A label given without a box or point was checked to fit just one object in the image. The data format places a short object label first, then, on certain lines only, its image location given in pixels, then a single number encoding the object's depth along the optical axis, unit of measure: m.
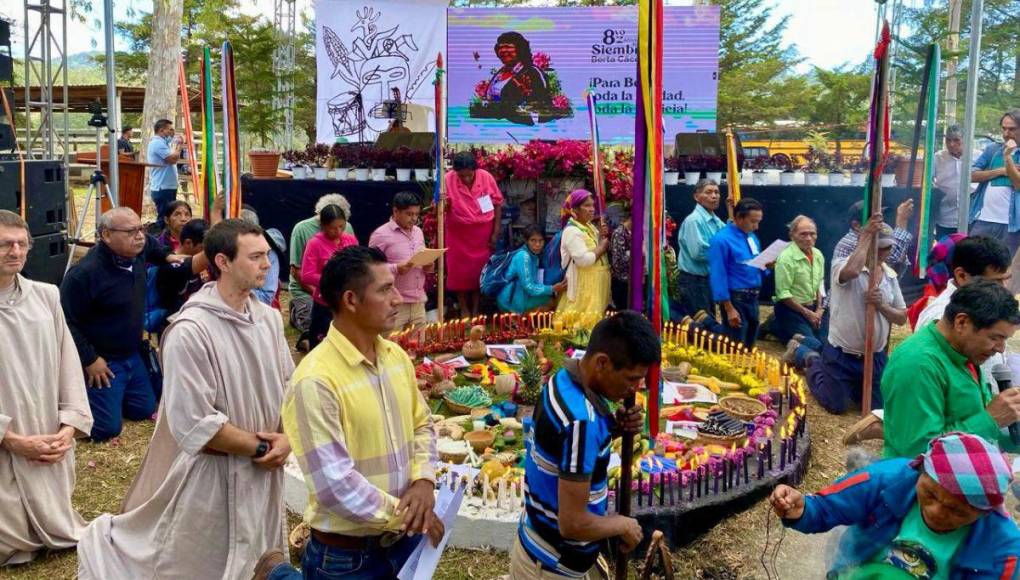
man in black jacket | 5.79
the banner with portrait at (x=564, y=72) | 12.56
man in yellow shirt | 2.55
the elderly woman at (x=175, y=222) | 7.48
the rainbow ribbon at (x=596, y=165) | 8.55
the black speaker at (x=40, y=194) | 8.27
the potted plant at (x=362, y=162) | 10.78
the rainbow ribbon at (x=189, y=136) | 6.47
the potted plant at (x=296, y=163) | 11.22
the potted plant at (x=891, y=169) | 10.46
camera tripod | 9.86
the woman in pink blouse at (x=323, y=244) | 7.48
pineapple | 6.23
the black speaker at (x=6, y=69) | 9.02
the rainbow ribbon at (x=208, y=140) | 5.50
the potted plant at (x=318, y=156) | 11.30
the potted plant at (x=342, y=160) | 10.88
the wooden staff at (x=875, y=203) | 5.59
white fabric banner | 13.46
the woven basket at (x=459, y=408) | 6.12
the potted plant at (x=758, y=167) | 10.50
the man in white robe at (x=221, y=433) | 3.28
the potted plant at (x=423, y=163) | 10.55
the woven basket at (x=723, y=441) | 5.37
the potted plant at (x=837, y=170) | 10.47
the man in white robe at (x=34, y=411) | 4.06
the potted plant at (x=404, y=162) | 10.55
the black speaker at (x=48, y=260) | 8.62
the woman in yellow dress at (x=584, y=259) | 8.22
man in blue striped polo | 2.52
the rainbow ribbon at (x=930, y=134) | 6.36
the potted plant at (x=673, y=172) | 10.53
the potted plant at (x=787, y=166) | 10.53
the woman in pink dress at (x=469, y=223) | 9.11
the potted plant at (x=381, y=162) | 10.66
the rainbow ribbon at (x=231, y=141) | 5.55
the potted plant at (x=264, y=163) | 11.66
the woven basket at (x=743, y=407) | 5.82
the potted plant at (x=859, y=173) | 10.48
